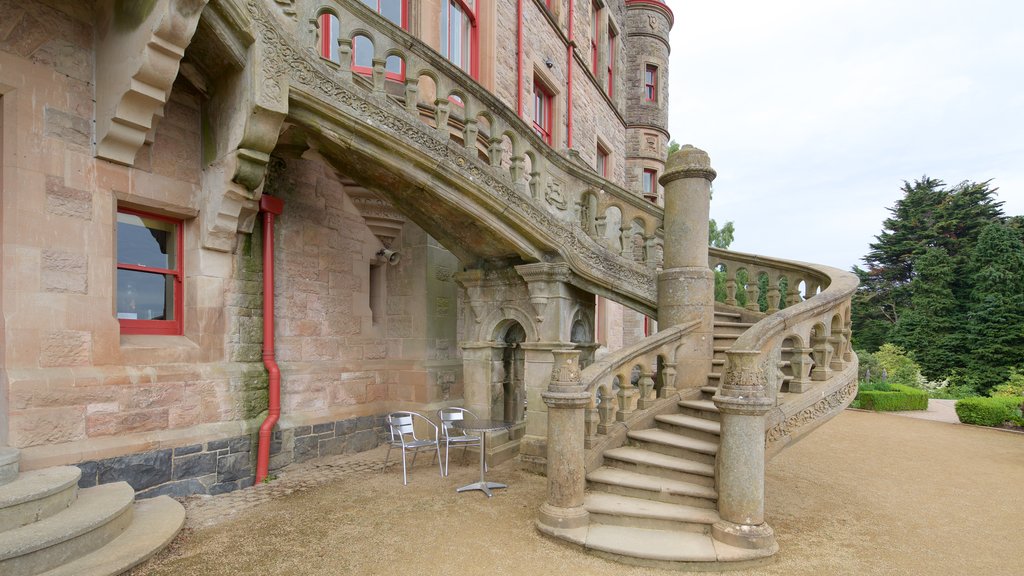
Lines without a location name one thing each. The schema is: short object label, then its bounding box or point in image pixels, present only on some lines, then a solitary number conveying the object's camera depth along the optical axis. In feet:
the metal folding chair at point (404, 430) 18.68
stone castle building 13.88
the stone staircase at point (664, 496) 12.37
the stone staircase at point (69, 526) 10.45
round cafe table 17.37
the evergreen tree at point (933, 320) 66.44
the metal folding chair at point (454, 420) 19.33
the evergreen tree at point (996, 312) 59.57
